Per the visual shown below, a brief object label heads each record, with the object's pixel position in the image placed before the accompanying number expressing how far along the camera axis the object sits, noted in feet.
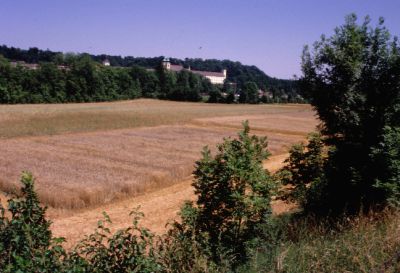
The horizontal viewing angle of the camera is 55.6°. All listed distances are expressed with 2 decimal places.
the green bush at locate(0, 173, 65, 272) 15.26
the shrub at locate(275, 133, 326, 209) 45.27
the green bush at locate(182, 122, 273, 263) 26.66
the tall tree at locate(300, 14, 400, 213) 36.55
